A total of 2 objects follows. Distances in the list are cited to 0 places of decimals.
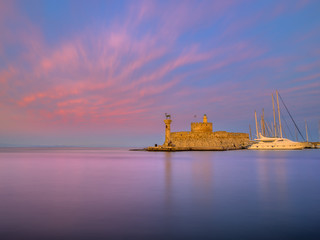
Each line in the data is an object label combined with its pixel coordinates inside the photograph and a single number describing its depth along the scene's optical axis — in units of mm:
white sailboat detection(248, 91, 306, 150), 52062
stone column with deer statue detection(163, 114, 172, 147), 46625
